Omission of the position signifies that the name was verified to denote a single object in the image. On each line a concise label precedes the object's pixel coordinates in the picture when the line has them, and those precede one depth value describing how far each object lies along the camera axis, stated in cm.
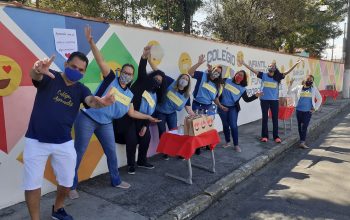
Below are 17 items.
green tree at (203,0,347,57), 1812
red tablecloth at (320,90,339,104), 1524
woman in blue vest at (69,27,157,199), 466
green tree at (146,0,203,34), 1753
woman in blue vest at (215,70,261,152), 750
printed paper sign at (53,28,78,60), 473
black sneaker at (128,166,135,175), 578
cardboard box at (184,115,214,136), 540
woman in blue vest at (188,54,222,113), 714
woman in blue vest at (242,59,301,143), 842
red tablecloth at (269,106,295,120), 968
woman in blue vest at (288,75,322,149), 835
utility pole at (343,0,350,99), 2102
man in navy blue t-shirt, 348
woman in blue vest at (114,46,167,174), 560
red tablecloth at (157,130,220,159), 538
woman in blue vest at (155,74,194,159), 630
